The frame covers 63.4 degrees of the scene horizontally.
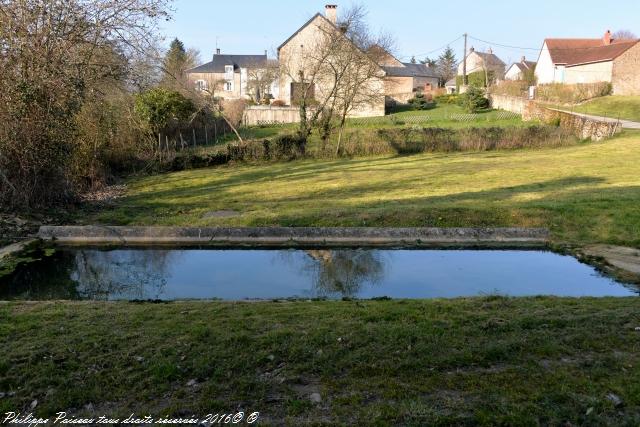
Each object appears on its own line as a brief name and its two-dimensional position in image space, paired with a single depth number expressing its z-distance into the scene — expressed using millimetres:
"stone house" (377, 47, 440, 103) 46156
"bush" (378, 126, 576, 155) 26500
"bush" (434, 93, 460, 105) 54869
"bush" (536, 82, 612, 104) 42750
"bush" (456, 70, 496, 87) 61719
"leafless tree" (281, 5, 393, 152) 26344
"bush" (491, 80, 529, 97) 47469
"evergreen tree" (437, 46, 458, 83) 94425
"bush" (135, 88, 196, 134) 21714
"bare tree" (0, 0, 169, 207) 10289
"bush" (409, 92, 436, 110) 50762
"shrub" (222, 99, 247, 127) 33728
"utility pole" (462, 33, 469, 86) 59550
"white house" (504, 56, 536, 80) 68000
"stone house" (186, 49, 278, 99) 61522
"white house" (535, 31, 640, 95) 46156
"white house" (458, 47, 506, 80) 82500
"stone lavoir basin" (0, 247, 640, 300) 6656
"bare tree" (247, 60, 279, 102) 48956
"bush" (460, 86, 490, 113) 44344
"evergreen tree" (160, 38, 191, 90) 24359
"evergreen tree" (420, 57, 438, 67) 105812
